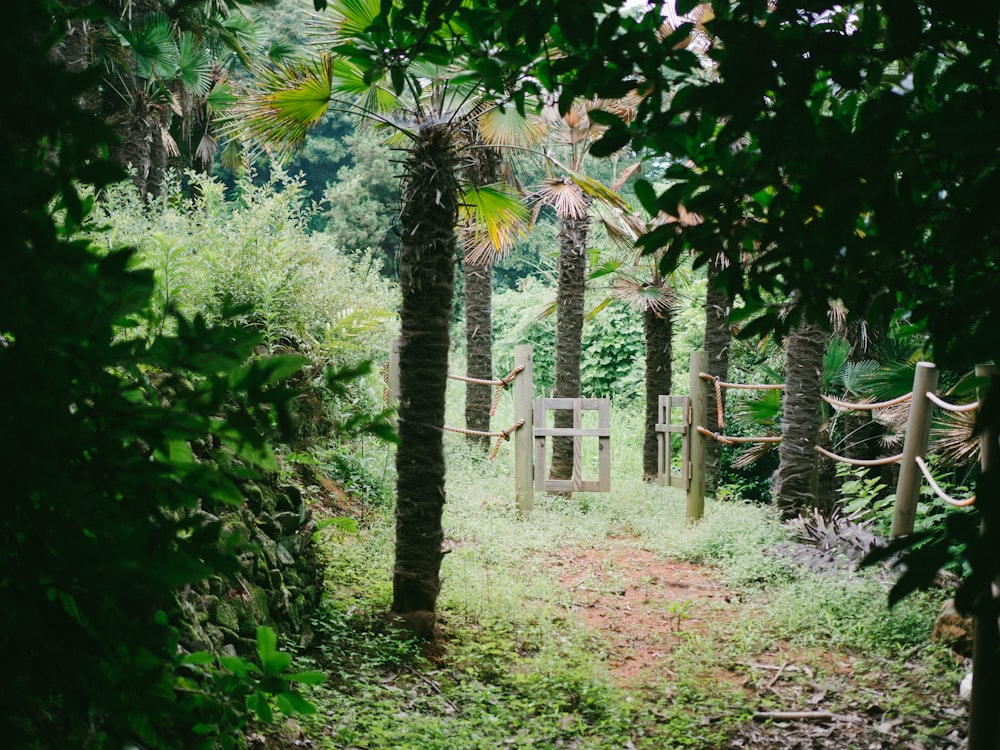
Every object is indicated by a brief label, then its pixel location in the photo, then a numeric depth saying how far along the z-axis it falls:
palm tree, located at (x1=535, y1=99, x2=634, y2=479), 10.23
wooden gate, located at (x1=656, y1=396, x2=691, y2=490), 9.80
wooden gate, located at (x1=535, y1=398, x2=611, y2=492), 9.09
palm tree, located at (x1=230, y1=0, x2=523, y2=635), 4.69
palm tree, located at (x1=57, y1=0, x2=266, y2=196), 9.03
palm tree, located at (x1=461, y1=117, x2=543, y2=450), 5.93
